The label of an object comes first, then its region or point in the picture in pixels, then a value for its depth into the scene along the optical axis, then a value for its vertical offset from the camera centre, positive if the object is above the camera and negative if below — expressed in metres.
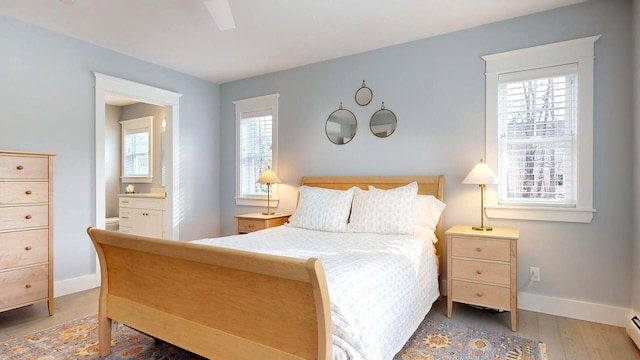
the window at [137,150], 5.88 +0.45
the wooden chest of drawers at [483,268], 2.53 -0.69
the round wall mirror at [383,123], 3.60 +0.57
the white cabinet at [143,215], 4.64 -0.56
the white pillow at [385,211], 2.94 -0.30
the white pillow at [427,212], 3.06 -0.31
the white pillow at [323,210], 3.22 -0.32
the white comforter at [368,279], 1.50 -0.57
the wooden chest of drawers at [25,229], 2.63 -0.42
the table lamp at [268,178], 4.11 -0.02
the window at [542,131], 2.73 +0.39
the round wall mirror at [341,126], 3.87 +0.58
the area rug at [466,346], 2.16 -1.11
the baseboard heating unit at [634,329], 2.28 -1.03
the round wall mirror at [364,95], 3.75 +0.89
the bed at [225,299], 1.35 -0.58
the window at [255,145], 4.49 +0.42
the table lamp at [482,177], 2.80 +0.00
